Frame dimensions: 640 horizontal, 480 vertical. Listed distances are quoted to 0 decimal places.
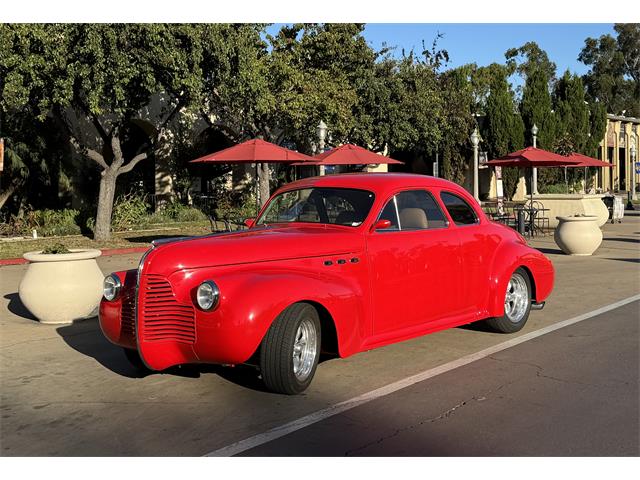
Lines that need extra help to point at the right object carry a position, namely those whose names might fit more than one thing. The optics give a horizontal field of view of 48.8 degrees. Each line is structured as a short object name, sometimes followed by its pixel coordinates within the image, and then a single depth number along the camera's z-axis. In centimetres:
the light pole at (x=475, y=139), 2735
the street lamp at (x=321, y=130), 2008
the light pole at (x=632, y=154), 4049
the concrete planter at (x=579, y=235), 1542
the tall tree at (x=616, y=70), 8119
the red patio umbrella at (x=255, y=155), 1669
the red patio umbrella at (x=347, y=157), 1928
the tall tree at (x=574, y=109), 4734
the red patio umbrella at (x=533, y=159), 2069
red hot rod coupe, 530
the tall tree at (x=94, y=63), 1516
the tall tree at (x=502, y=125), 4216
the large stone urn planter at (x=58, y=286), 853
